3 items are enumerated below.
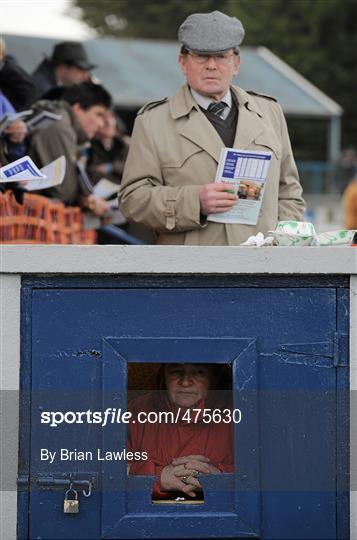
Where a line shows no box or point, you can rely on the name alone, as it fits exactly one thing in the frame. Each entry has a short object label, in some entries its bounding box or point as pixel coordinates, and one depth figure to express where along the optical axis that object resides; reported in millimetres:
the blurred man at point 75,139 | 14875
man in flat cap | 9031
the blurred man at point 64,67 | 18625
